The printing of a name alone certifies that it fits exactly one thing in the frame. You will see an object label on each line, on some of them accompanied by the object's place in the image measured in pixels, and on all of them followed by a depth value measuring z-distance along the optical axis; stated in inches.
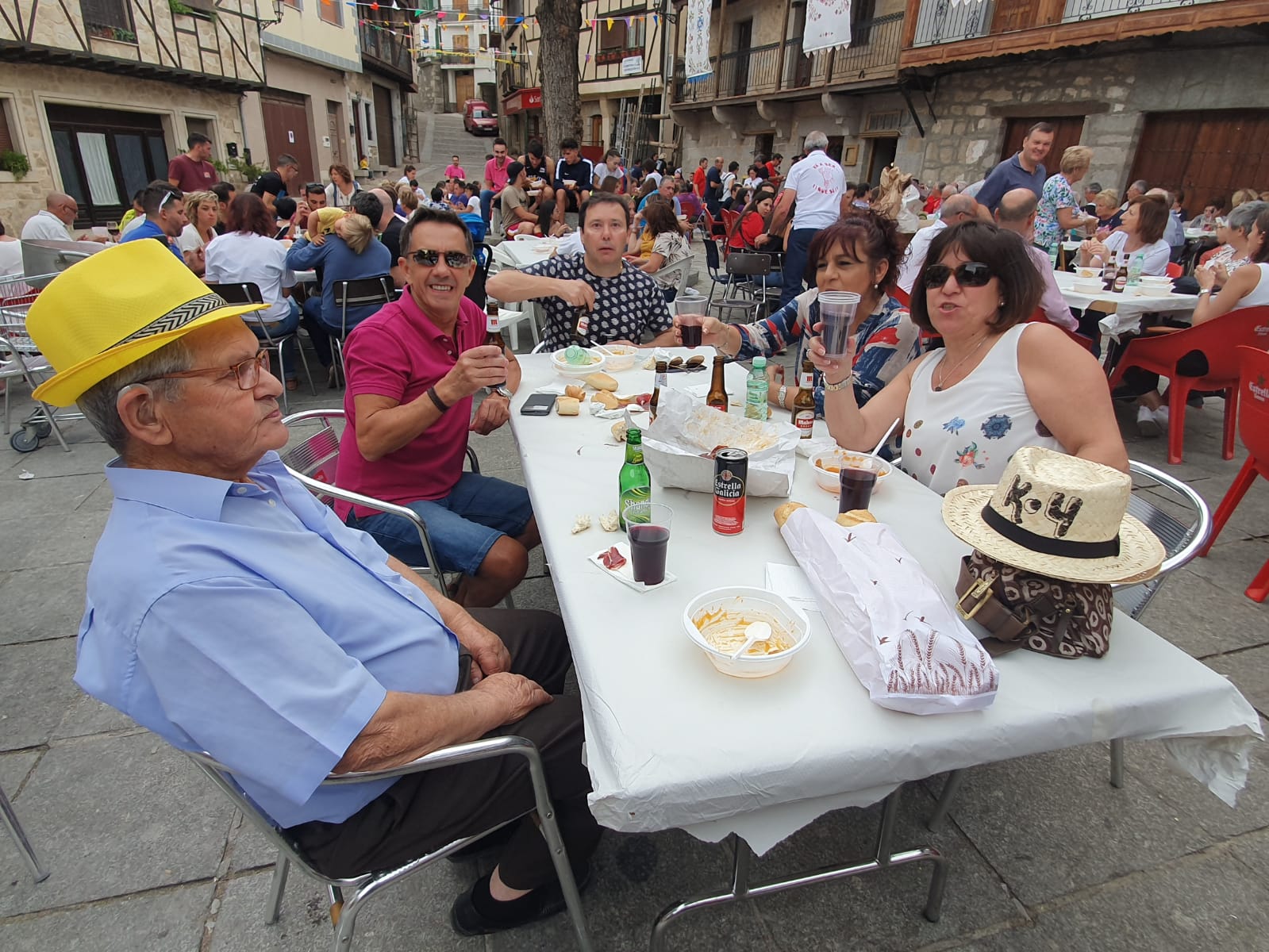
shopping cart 169.5
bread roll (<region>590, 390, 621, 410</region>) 103.6
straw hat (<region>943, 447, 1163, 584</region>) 47.1
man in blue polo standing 238.8
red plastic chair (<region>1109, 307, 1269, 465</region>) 160.4
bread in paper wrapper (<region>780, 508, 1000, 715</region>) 43.4
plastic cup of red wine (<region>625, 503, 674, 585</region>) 56.3
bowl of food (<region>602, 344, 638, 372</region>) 124.7
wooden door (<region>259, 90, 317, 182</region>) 805.2
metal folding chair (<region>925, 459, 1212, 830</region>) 65.4
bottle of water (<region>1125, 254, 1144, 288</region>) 207.6
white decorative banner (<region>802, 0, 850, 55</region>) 461.4
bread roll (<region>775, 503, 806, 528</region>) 65.9
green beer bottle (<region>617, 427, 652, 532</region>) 65.1
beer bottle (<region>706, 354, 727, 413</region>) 97.2
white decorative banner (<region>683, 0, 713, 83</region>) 642.8
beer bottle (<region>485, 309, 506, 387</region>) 102.3
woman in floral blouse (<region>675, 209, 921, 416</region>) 106.6
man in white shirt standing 280.5
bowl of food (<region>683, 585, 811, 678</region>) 46.7
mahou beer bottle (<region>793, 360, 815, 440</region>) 91.1
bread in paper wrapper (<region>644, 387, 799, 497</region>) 71.1
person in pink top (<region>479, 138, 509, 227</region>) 515.5
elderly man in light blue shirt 40.9
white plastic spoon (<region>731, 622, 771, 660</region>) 48.4
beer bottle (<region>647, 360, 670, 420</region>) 97.6
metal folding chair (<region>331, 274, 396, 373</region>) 197.5
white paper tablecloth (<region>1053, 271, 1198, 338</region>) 183.0
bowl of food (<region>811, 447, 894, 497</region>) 77.4
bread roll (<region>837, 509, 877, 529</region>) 65.8
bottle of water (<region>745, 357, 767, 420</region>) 93.3
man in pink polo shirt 85.2
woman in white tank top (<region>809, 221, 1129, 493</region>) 74.7
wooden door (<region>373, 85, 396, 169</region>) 1224.8
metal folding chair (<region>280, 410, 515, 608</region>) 81.9
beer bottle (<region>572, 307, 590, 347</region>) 141.7
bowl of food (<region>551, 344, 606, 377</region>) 120.4
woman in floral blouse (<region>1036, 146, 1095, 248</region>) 261.1
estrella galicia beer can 63.5
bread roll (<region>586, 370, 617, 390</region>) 112.2
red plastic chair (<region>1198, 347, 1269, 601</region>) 112.7
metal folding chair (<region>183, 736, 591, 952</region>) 45.1
